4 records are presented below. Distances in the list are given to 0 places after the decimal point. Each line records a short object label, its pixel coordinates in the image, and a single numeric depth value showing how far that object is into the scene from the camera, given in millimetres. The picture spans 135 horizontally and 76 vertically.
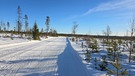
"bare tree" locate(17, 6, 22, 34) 30385
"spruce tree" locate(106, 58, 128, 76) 2913
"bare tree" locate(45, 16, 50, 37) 44326
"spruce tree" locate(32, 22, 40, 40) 21915
